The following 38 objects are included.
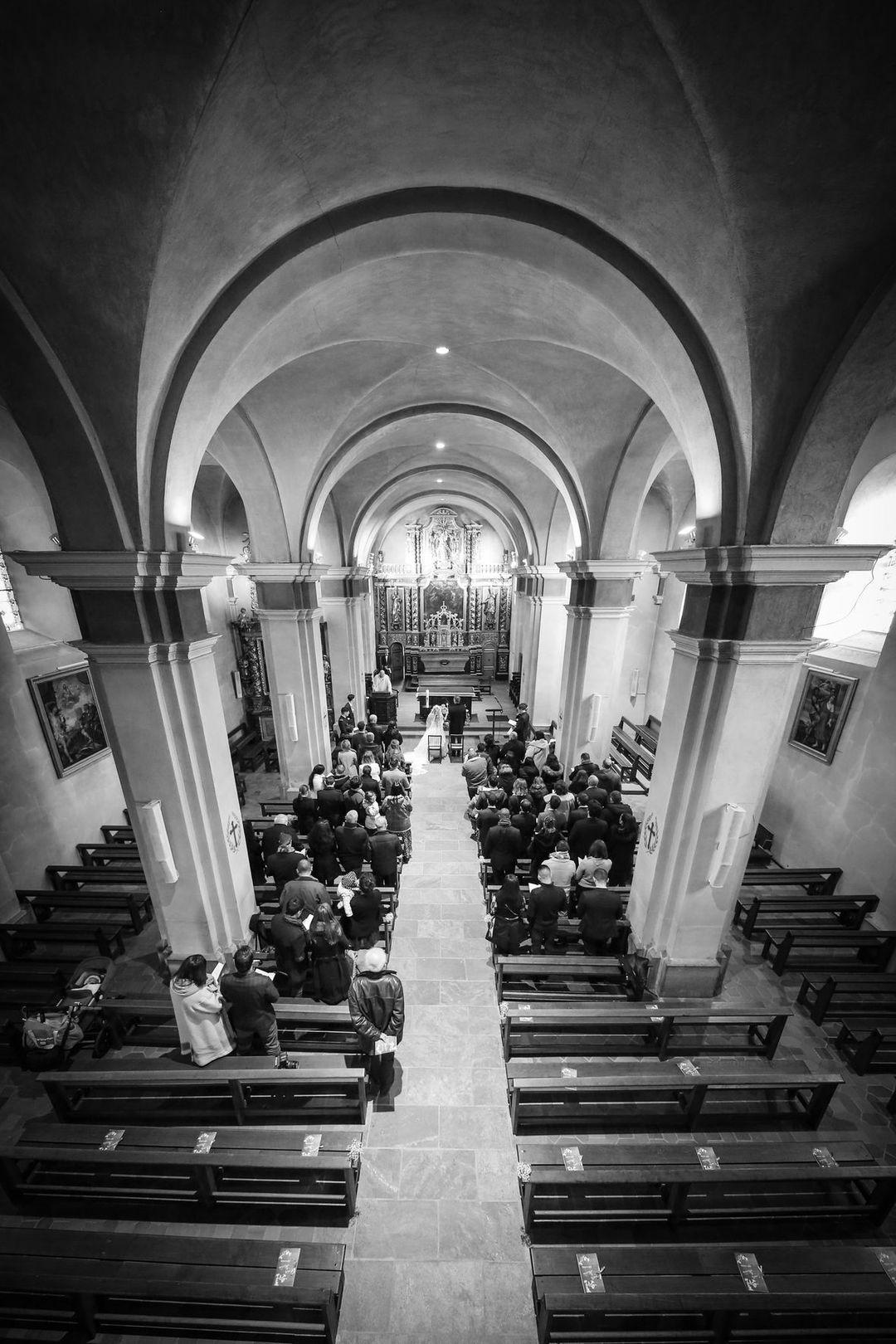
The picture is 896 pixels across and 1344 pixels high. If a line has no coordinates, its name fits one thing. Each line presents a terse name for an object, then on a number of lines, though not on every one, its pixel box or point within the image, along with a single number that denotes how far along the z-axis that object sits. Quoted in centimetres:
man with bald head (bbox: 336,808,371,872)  563
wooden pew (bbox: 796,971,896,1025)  465
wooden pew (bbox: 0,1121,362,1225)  310
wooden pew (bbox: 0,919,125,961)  539
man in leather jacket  371
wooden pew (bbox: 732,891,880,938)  560
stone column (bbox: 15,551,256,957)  387
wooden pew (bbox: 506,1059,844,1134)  356
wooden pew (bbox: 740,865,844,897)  629
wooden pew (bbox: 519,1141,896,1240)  304
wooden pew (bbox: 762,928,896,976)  521
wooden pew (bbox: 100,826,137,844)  772
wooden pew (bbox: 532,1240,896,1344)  251
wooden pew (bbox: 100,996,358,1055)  420
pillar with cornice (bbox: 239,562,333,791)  845
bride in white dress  1113
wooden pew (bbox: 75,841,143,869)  711
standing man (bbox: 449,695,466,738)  1168
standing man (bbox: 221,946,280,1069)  378
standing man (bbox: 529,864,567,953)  490
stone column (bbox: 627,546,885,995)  387
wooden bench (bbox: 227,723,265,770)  1103
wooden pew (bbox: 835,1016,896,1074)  420
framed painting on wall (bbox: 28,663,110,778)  675
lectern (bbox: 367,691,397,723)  1392
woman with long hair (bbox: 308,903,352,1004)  439
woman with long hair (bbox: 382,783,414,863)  665
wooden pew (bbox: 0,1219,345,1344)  257
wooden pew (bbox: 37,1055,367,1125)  351
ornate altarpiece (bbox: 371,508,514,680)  2122
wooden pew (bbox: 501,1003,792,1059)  409
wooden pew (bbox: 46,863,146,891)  654
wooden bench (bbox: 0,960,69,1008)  476
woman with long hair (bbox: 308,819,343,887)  580
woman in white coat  372
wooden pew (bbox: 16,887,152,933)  587
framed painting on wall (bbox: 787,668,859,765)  658
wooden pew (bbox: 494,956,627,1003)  483
